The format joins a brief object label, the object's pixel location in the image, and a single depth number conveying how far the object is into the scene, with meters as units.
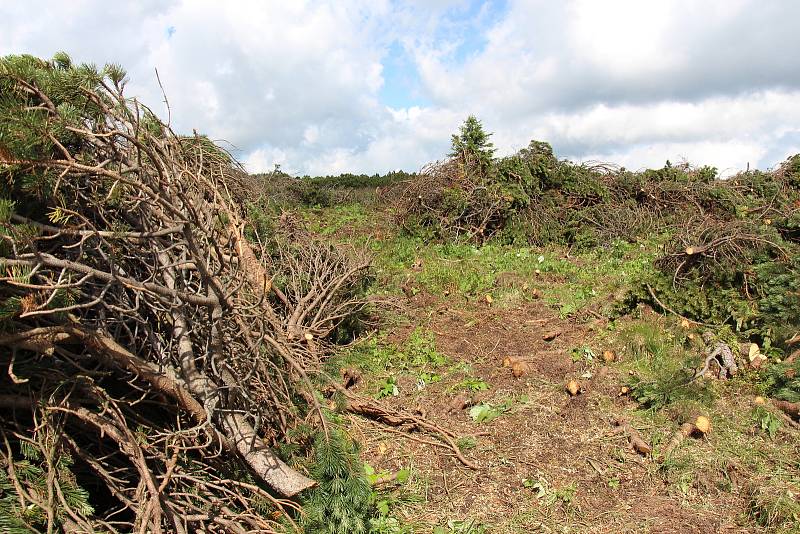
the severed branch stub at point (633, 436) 3.73
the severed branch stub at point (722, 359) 4.61
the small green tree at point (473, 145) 10.88
